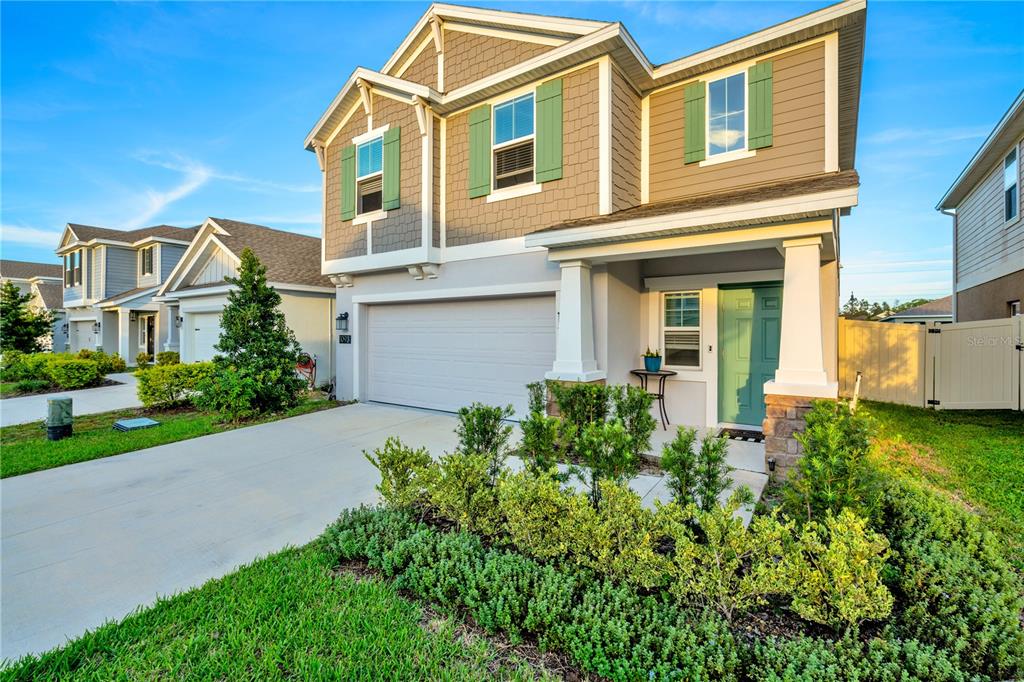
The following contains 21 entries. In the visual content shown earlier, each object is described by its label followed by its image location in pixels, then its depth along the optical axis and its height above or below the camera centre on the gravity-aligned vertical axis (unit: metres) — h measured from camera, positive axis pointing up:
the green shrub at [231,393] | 8.64 -1.11
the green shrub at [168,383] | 9.70 -1.04
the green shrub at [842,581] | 2.22 -1.24
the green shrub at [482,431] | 4.43 -0.94
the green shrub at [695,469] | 3.44 -1.02
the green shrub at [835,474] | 3.09 -0.96
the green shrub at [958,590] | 2.03 -1.30
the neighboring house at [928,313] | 24.78 +1.48
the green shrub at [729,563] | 2.38 -1.24
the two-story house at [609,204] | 5.50 +2.09
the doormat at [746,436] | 6.48 -1.45
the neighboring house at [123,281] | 19.67 +2.59
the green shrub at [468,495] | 3.43 -1.23
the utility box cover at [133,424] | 7.97 -1.61
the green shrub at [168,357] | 16.33 -0.79
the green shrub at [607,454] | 3.70 -0.98
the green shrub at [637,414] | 4.72 -0.82
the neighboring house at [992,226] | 9.86 +2.94
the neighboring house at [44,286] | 27.56 +3.33
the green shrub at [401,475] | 3.77 -1.19
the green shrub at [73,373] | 13.45 -1.13
